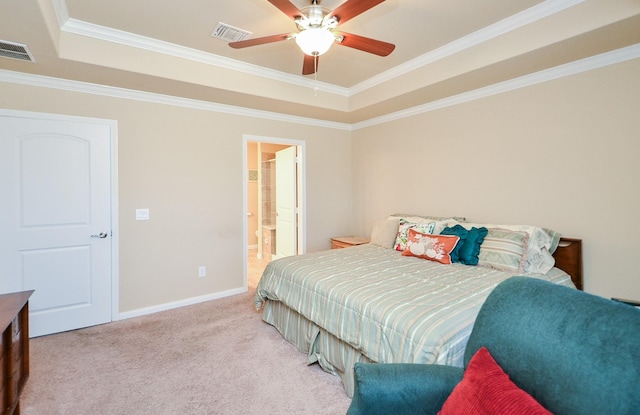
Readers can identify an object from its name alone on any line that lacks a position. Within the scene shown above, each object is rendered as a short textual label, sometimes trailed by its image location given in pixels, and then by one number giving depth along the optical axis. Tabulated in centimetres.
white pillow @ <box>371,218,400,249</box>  360
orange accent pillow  287
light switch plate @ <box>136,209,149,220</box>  335
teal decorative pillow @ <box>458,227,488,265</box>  281
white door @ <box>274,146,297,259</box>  474
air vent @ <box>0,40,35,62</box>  228
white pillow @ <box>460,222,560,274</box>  259
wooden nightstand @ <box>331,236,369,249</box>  436
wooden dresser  159
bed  170
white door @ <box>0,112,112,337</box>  277
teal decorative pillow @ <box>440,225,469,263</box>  289
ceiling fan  181
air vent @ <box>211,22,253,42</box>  254
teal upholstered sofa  85
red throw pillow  89
